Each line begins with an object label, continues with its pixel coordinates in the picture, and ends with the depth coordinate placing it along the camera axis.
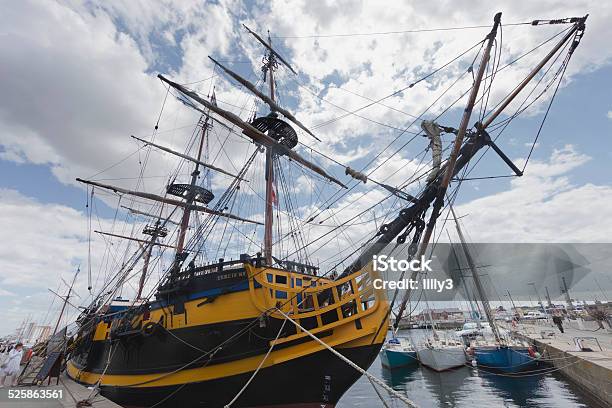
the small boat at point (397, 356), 26.19
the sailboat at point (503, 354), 19.66
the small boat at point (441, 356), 23.31
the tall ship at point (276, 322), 9.02
